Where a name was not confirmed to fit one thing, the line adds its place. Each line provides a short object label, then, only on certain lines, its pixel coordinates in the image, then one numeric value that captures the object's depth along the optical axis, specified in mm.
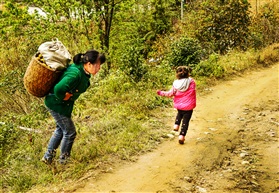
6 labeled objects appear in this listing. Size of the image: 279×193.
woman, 4094
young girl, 5461
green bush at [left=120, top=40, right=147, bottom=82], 8812
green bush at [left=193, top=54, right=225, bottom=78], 10030
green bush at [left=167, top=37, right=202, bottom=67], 10362
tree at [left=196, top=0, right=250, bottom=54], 12242
